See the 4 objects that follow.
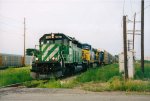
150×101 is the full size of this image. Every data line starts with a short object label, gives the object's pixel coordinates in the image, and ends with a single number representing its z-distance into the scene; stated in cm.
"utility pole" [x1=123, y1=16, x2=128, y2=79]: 1978
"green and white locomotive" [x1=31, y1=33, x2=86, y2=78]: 2169
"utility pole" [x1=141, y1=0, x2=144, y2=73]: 2550
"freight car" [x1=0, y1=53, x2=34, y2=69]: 5072
